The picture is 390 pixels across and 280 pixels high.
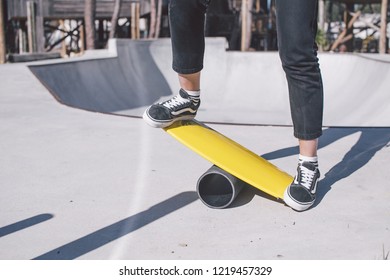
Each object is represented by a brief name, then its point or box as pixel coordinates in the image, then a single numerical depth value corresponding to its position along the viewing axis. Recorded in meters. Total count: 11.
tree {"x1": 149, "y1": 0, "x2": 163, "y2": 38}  22.44
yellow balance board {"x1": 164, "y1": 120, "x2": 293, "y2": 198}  2.64
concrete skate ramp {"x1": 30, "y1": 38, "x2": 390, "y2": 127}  9.16
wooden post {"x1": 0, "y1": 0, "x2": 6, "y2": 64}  10.57
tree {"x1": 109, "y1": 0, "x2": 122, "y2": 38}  22.05
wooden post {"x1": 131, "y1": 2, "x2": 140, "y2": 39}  19.42
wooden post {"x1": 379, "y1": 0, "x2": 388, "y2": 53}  16.42
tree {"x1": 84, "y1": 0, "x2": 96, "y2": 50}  19.83
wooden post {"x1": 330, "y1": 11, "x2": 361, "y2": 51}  23.84
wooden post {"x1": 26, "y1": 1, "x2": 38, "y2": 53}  18.81
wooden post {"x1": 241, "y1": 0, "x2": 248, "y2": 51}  16.06
